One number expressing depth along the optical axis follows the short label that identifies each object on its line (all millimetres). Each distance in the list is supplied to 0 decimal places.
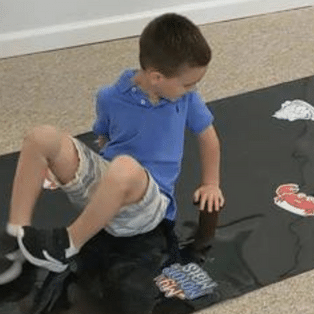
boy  1967
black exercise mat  2108
